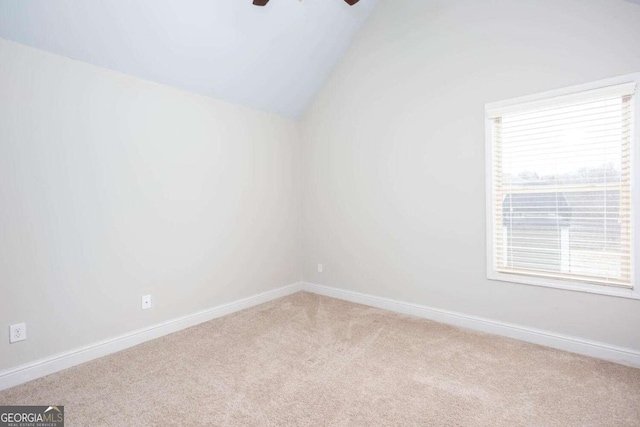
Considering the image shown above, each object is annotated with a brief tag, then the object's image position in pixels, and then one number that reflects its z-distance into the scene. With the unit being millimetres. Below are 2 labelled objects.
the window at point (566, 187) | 2352
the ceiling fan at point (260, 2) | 2454
